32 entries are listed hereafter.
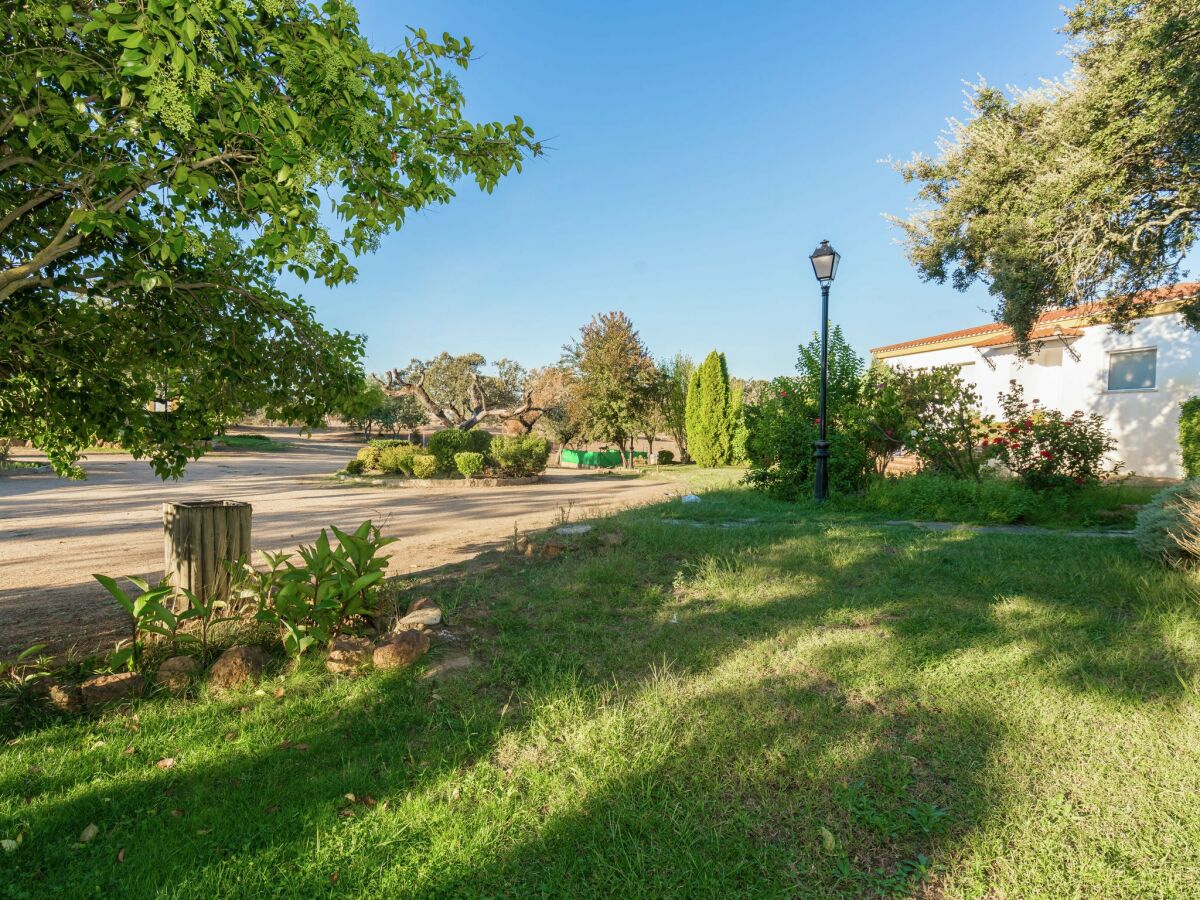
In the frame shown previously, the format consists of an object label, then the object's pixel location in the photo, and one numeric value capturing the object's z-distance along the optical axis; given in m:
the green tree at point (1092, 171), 6.96
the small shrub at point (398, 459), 19.80
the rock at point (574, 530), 7.09
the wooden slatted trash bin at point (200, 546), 4.09
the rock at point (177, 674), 3.32
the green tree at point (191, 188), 2.20
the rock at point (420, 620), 4.01
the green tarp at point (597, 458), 31.14
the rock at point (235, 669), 3.35
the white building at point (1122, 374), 13.70
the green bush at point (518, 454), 18.70
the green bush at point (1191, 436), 9.97
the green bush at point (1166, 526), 4.87
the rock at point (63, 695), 3.07
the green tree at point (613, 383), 26.33
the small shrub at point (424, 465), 18.80
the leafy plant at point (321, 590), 3.66
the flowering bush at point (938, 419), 9.17
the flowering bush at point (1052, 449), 8.30
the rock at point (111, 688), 3.15
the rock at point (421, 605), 4.31
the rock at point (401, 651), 3.53
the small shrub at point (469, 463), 17.89
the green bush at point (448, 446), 19.36
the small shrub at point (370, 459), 20.67
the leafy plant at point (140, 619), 3.31
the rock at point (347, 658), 3.54
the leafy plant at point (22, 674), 3.07
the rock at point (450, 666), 3.49
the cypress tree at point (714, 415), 25.72
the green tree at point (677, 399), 29.18
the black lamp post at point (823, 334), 9.28
